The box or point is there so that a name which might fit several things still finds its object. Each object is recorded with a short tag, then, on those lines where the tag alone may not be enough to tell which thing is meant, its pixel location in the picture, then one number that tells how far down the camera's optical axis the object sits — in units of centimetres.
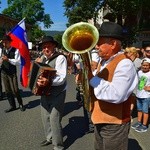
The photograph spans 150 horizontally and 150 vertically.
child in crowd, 316
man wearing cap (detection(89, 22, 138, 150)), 151
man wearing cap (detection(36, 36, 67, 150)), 244
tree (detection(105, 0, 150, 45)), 901
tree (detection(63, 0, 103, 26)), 1011
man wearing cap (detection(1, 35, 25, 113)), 388
